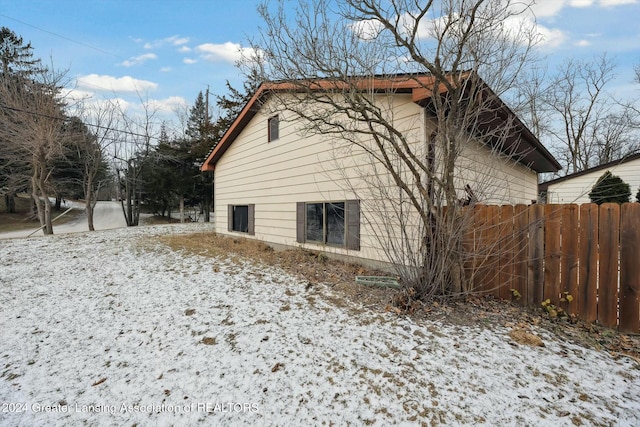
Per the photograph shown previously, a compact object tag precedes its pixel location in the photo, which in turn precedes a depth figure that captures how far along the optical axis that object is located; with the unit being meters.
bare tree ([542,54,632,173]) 17.02
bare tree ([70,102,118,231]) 15.27
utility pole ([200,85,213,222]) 21.19
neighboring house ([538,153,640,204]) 10.18
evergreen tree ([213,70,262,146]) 19.50
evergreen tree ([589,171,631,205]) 9.70
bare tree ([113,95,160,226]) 18.55
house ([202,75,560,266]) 4.45
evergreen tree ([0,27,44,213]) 16.80
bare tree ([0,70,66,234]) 11.82
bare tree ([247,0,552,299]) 3.64
